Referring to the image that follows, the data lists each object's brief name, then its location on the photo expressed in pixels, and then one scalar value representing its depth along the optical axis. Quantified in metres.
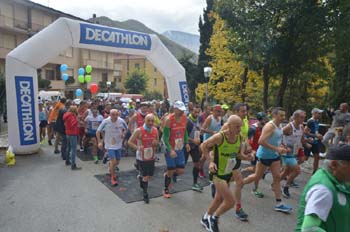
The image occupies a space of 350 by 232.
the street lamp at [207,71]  14.83
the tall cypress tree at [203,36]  25.84
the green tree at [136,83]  47.59
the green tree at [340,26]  9.09
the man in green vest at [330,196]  1.87
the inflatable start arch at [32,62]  9.16
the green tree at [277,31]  9.25
